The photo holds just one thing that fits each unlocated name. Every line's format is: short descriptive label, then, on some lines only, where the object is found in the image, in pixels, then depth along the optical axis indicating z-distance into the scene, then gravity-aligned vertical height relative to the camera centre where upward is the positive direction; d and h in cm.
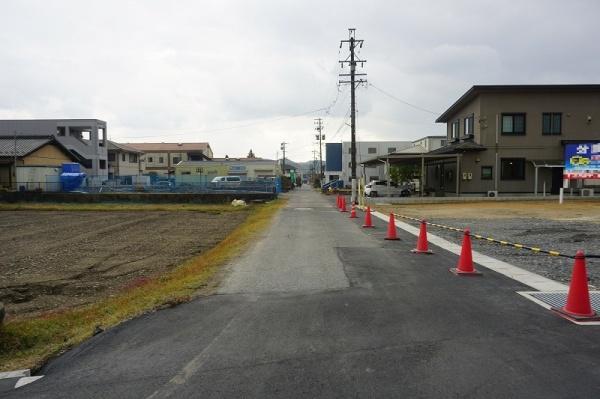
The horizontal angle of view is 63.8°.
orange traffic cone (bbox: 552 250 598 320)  599 -149
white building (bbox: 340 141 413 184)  8181 +509
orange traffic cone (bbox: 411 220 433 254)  1145 -160
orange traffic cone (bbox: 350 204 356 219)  2282 -168
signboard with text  3038 +103
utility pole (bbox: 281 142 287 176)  11232 +454
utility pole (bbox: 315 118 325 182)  8576 +735
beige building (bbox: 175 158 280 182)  7450 +180
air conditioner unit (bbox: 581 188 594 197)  3379 -104
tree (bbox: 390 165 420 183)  5156 +57
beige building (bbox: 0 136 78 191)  4259 +125
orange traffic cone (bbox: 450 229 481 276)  881 -151
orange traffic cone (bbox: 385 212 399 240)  1427 -160
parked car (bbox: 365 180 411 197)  4325 -108
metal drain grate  659 -175
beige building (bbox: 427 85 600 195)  3550 +322
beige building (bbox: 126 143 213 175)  10079 +481
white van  4141 -53
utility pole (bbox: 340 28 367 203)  3216 +557
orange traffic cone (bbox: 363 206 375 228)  1819 -164
